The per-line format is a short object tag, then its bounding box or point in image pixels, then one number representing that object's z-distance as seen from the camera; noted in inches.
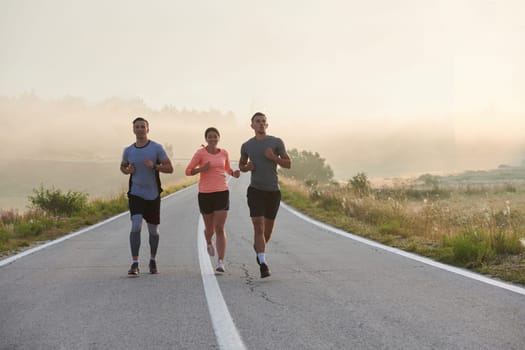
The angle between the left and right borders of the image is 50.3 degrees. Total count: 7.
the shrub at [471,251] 306.3
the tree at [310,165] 5349.4
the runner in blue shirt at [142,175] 286.2
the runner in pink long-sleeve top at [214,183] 293.0
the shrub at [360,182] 1114.8
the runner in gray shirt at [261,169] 283.3
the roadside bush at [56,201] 690.9
